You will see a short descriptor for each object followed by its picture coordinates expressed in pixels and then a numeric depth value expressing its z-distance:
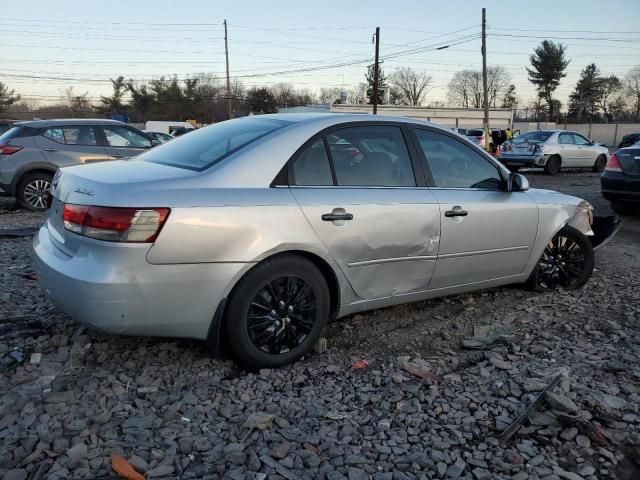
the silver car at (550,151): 17.94
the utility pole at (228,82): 44.31
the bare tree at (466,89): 96.94
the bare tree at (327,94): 79.56
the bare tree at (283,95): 67.80
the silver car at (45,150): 9.09
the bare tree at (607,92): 81.69
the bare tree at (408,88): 92.19
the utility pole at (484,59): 32.09
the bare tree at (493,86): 94.38
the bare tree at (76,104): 66.69
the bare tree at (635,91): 83.31
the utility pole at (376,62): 36.38
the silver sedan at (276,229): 2.81
